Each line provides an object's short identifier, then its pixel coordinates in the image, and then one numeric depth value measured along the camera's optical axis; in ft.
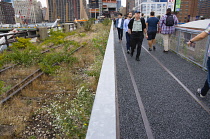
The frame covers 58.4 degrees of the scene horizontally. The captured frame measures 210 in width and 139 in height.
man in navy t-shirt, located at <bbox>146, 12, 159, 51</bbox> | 32.96
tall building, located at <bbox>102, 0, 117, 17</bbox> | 472.85
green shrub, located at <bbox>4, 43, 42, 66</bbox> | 28.32
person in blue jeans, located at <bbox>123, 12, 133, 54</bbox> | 34.12
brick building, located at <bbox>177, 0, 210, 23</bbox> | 493.36
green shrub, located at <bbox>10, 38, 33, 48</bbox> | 39.69
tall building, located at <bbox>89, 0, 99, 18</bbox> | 501.39
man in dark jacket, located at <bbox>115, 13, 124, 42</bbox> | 45.68
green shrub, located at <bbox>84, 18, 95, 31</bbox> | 95.29
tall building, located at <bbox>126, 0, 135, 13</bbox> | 609.33
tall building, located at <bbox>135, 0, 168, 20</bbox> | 409.08
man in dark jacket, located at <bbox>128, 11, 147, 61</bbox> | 26.66
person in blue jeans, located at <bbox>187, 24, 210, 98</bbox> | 12.30
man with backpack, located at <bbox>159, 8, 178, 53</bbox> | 31.86
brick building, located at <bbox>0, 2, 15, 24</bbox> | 560.61
